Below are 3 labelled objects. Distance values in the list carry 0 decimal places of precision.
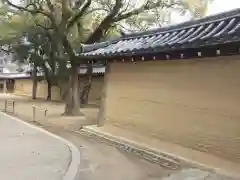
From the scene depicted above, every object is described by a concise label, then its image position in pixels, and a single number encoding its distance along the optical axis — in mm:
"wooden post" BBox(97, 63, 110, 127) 7465
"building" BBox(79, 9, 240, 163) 4439
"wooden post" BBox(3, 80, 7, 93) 34061
